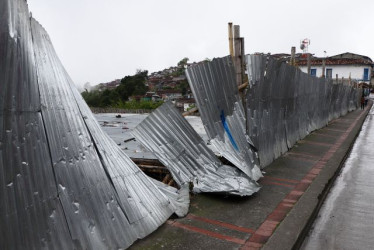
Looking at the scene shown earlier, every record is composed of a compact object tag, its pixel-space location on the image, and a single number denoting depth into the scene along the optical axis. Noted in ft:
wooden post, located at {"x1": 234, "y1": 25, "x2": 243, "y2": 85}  21.84
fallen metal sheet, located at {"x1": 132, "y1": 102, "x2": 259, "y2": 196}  16.66
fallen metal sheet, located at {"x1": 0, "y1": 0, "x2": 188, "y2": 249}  9.52
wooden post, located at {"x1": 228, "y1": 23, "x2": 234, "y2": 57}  21.61
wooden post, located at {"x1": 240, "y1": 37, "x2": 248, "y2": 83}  22.13
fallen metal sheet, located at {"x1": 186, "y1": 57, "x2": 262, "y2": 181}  18.93
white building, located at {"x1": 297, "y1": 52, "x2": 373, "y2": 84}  167.94
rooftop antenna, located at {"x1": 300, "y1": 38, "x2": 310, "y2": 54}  113.29
